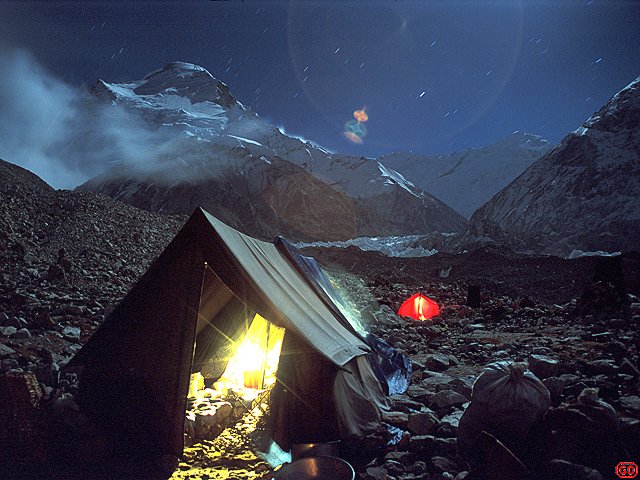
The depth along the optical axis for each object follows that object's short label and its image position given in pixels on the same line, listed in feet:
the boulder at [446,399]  16.34
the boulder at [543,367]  17.43
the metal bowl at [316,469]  11.06
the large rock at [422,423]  14.08
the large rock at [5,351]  19.46
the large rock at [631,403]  13.31
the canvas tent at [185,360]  13.17
